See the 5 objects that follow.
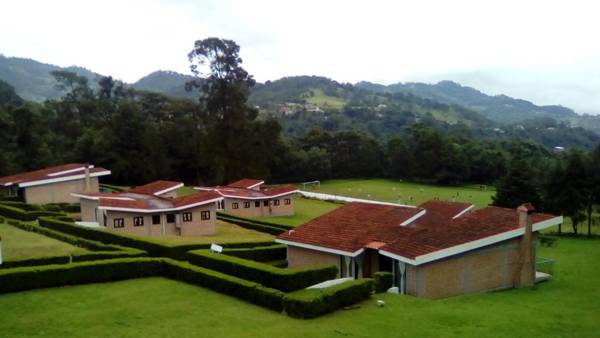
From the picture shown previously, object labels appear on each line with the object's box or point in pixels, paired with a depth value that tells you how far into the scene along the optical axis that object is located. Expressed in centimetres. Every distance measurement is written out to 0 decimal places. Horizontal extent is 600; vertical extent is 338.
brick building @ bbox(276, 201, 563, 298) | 2211
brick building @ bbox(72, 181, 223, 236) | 3491
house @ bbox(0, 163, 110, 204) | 4609
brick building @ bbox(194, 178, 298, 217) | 5047
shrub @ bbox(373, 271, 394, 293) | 2178
